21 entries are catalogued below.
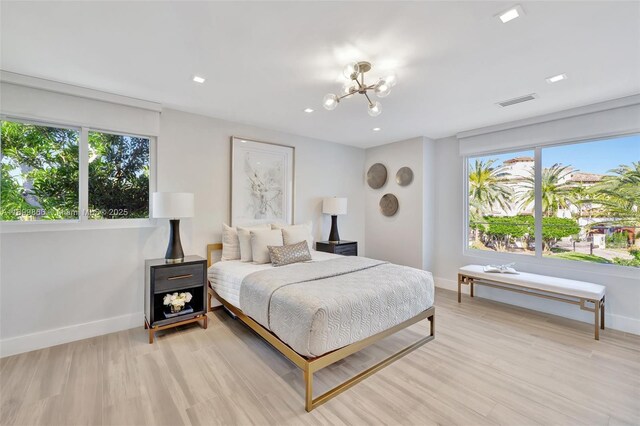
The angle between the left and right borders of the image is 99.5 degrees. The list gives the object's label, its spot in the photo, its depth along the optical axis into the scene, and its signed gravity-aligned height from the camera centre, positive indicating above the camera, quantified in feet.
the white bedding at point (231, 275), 9.21 -2.34
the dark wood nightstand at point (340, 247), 14.73 -1.97
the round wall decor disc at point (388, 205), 16.22 +0.44
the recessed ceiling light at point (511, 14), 5.43 +4.09
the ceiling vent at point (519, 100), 9.53 +4.13
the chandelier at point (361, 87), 6.84 +3.32
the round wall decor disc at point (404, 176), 15.47 +2.08
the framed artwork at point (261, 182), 12.67 +1.46
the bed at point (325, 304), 6.32 -2.56
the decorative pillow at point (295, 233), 12.15 -1.01
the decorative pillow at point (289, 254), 10.55 -1.70
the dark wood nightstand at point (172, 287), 9.13 -2.71
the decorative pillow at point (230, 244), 11.51 -1.42
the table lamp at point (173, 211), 9.57 -0.01
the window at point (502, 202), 12.76 +0.52
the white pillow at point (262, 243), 10.85 -1.30
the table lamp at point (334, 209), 15.20 +0.15
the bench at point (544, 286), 9.60 -2.90
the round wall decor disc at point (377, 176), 16.90 +2.30
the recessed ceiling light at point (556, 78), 8.07 +4.08
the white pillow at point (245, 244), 11.14 -1.36
